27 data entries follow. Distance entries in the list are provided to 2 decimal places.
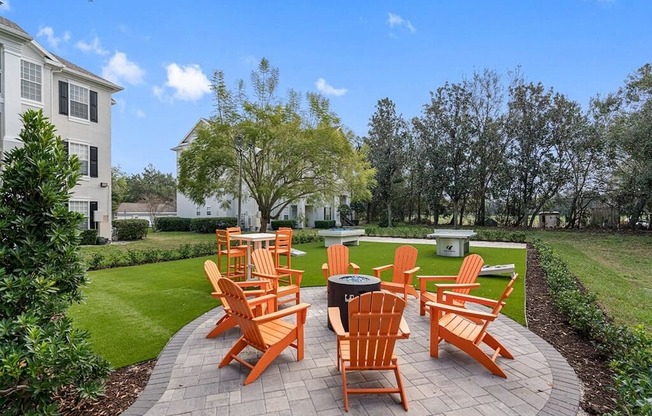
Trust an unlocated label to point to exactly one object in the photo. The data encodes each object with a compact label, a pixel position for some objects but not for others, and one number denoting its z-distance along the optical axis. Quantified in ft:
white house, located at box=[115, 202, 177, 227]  139.51
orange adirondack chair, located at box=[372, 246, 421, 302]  18.08
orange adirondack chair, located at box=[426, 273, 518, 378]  11.50
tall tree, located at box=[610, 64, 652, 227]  51.44
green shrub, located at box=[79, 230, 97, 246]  51.65
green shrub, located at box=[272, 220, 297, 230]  89.76
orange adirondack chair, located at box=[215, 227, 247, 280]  24.97
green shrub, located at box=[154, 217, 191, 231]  91.30
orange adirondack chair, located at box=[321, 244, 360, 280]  19.98
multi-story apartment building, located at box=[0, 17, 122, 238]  42.19
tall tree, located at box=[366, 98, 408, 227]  95.25
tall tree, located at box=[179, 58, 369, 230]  47.62
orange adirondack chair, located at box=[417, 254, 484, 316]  16.20
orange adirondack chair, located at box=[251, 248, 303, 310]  17.41
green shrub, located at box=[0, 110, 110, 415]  8.01
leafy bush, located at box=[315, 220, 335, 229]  99.71
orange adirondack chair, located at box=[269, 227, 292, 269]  26.09
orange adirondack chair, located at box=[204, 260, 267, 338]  14.33
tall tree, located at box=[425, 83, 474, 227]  86.43
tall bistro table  23.32
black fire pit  14.28
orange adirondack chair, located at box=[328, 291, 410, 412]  9.52
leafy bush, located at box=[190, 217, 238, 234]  83.76
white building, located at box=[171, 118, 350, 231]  90.87
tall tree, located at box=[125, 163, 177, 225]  146.92
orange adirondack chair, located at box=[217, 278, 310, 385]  10.91
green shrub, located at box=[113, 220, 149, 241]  63.16
